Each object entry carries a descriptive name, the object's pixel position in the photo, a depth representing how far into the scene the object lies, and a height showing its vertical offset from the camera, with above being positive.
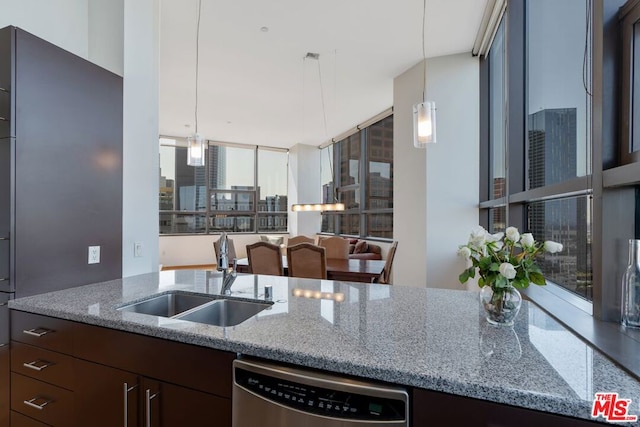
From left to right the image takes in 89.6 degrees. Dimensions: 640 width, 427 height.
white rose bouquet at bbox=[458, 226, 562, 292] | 1.16 -0.17
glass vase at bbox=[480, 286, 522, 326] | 1.23 -0.35
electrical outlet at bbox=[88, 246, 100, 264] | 1.94 -0.25
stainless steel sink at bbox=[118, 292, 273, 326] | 1.60 -0.49
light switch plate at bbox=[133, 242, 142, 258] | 2.23 -0.25
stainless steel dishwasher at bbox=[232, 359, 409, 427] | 0.89 -0.55
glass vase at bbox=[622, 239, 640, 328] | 1.10 -0.26
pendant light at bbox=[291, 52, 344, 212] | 3.84 +0.13
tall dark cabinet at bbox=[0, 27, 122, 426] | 1.58 +0.24
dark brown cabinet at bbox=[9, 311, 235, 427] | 1.13 -0.65
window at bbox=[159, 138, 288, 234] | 7.79 +0.60
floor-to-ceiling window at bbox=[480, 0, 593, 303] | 1.71 +0.57
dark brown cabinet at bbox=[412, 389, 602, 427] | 0.78 -0.51
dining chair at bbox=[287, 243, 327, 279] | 3.32 -0.49
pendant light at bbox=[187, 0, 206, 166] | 2.97 +0.60
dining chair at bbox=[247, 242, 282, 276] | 3.53 -0.50
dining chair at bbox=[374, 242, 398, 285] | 3.74 -0.63
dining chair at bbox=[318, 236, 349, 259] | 4.73 -0.49
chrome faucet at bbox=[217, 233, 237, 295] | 1.76 -0.31
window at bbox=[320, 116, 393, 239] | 5.70 +0.65
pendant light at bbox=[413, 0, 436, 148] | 2.20 +0.63
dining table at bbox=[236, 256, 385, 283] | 3.45 -0.63
